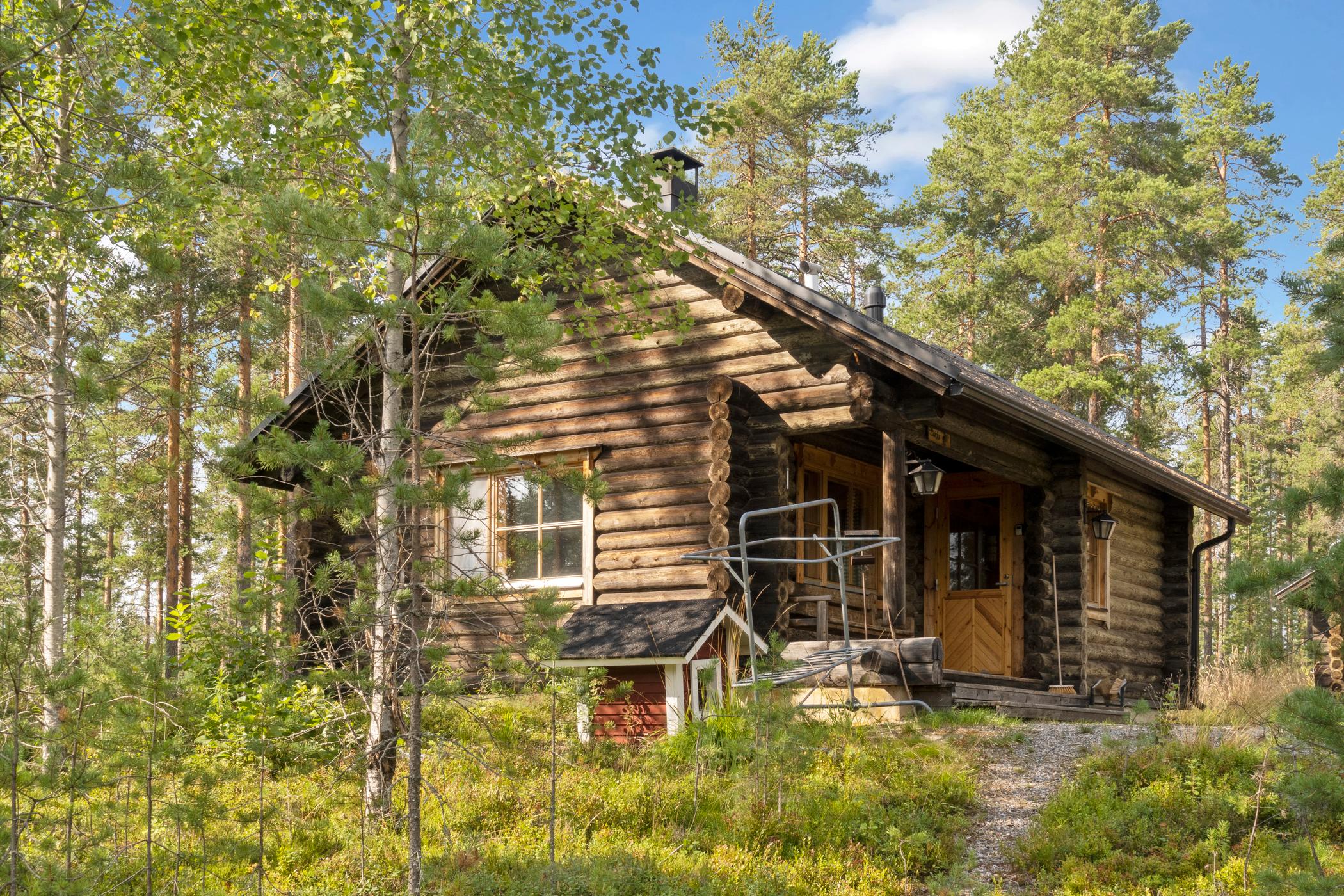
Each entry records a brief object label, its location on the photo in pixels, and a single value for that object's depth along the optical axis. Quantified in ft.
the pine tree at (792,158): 99.45
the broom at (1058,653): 50.86
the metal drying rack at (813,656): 30.01
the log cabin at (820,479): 40.45
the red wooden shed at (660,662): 36.14
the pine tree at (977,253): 100.32
